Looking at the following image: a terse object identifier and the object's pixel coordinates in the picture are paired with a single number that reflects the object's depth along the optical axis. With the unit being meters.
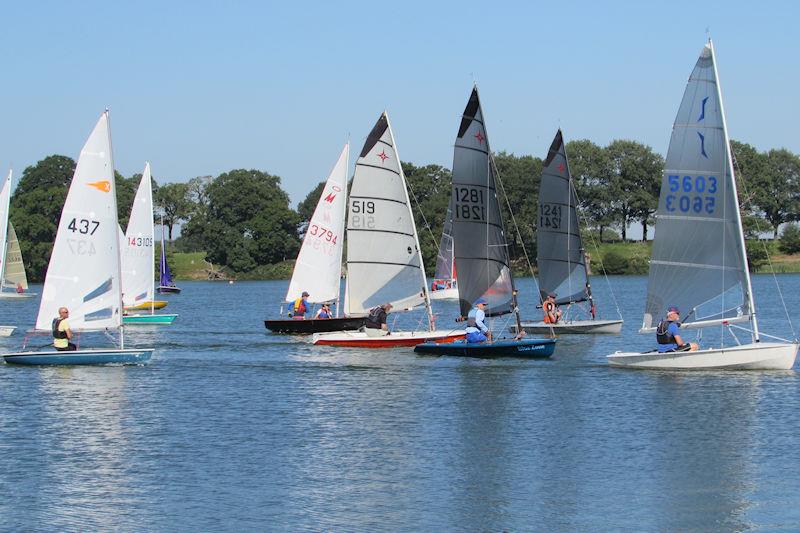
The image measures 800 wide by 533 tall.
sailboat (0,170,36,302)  91.56
